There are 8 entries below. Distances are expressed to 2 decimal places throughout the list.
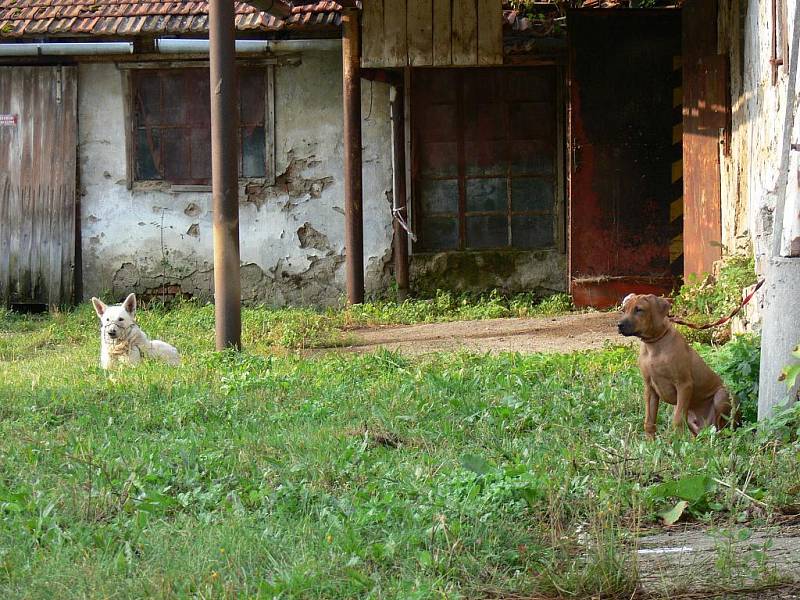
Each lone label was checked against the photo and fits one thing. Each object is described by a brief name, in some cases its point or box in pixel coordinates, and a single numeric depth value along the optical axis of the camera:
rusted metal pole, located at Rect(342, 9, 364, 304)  23.47
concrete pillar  10.28
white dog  16.83
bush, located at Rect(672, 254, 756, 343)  17.34
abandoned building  24.19
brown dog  10.72
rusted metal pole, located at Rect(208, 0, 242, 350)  17.34
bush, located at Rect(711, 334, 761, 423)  11.47
